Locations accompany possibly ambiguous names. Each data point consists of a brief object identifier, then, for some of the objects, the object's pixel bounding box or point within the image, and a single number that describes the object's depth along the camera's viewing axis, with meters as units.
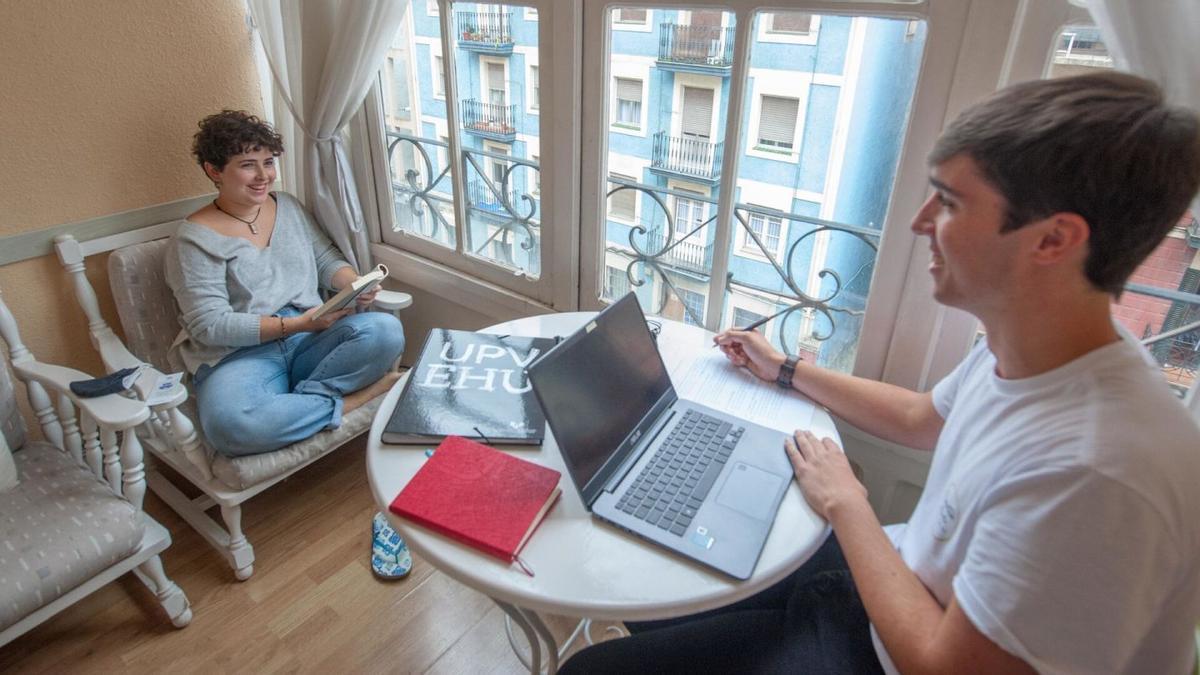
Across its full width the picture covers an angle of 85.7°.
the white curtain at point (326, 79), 1.80
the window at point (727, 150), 1.25
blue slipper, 1.70
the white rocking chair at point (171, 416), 1.58
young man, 0.63
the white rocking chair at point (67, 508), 1.26
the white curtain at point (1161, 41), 0.82
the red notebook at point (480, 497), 0.89
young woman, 1.62
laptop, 0.91
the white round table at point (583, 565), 0.82
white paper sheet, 1.17
